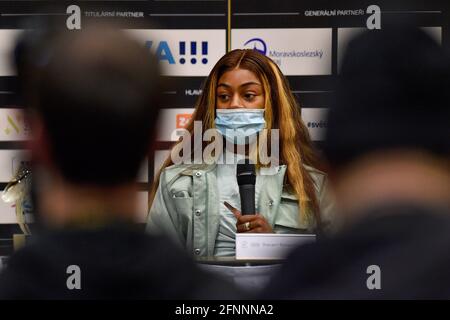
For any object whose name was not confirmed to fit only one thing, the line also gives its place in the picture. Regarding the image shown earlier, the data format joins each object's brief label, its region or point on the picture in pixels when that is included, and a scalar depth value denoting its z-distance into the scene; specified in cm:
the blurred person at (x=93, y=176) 639
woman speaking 706
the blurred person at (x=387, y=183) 621
